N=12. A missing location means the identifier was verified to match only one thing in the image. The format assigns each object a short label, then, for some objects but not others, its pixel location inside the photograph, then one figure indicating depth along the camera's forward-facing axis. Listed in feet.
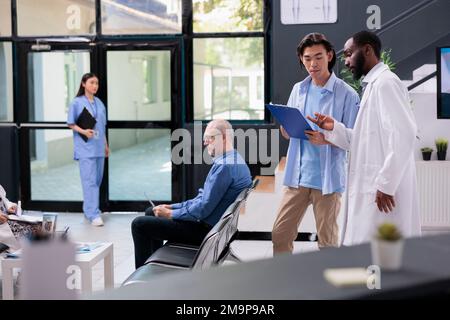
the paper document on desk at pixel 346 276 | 3.80
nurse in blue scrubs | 23.82
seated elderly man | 13.57
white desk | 12.86
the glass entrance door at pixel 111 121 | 25.90
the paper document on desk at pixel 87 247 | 14.02
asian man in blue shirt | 13.08
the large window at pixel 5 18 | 26.23
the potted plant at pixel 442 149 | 22.30
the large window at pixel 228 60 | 25.31
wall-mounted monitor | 21.75
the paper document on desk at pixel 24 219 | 15.43
